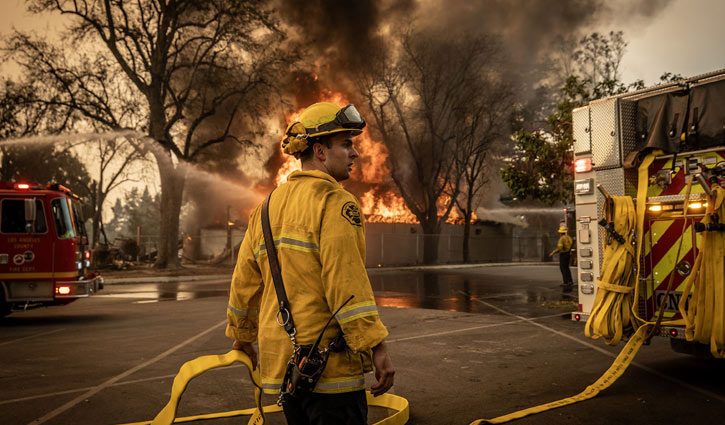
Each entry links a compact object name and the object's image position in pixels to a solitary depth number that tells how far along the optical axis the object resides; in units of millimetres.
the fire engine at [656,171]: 4918
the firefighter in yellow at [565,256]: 14789
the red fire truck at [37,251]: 9289
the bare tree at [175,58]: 22391
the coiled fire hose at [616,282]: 4906
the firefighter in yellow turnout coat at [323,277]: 2027
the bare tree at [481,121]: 31000
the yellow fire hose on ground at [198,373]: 2297
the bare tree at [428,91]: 30391
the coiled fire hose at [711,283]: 4355
